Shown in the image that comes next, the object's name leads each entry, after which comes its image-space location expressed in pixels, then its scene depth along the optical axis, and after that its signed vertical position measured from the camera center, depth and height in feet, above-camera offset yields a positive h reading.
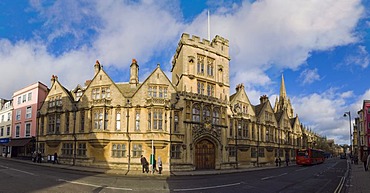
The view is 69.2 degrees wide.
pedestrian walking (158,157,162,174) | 90.96 -14.84
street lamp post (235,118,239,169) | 125.87 -10.42
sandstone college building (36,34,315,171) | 101.50 +1.57
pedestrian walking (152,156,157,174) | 92.41 -15.84
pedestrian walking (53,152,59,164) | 112.37 -15.16
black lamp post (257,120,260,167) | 145.82 -7.64
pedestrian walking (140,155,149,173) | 90.94 -13.81
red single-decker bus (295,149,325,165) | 153.06 -19.57
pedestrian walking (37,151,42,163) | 118.01 -15.87
